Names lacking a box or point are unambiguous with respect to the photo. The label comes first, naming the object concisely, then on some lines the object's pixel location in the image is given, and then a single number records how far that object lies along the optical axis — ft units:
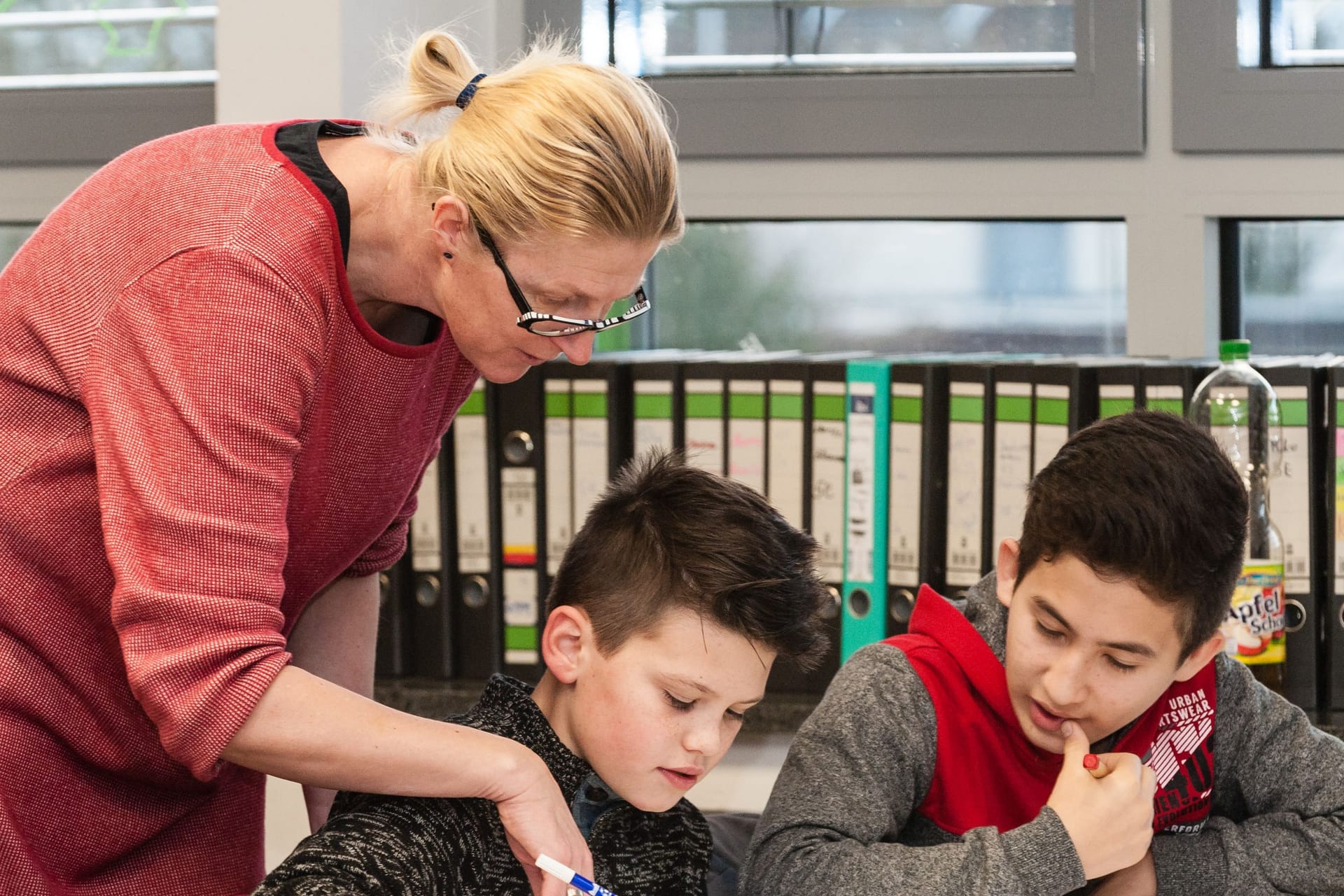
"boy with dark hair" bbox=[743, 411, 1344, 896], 10.10
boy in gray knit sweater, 10.02
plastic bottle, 11.52
